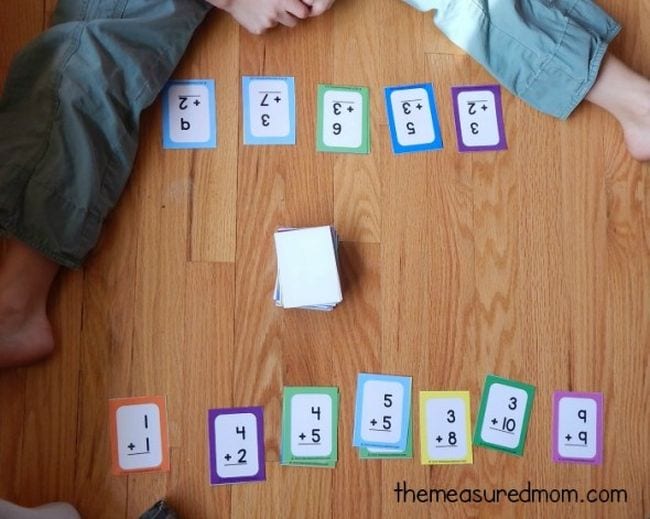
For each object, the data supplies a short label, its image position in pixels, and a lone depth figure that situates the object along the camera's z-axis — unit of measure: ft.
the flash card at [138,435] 3.60
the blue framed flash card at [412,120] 3.91
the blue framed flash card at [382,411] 3.69
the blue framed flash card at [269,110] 3.88
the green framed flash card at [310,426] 3.66
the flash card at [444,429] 3.71
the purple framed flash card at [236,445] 3.62
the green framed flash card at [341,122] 3.90
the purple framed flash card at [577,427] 3.75
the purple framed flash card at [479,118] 3.94
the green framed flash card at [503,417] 3.73
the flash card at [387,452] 3.68
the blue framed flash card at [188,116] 3.85
